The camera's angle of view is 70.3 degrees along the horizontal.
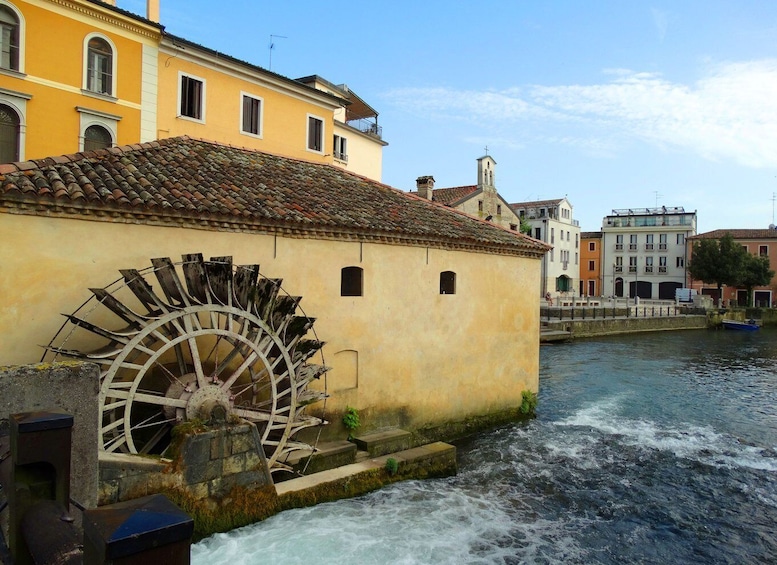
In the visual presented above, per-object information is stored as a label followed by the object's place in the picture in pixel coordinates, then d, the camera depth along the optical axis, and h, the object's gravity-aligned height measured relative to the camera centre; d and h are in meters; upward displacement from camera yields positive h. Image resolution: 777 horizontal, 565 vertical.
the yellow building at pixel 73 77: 13.13 +5.13
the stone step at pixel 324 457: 8.52 -2.79
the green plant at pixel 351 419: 9.73 -2.41
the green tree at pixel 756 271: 47.75 +1.63
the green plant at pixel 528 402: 13.25 -2.82
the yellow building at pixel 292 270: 6.93 +0.19
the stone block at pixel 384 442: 9.48 -2.78
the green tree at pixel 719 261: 47.22 +2.44
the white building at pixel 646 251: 56.50 +3.81
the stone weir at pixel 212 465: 3.43 -2.41
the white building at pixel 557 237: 50.03 +4.59
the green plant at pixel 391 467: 8.92 -2.97
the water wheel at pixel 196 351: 6.73 -0.97
